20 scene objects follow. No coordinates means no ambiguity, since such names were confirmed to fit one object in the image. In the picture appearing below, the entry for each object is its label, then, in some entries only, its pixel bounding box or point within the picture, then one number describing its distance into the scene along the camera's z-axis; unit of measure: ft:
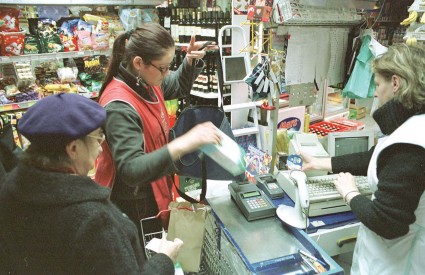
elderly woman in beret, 2.90
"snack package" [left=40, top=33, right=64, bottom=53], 10.73
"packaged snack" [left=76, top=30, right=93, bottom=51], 11.22
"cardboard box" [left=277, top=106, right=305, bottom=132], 11.73
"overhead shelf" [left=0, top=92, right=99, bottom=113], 10.24
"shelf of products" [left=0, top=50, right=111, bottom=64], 9.83
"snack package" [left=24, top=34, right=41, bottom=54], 10.46
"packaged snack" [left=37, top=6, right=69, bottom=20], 11.37
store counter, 4.19
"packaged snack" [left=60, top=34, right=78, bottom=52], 11.12
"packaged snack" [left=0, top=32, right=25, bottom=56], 9.67
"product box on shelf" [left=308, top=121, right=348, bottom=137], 12.27
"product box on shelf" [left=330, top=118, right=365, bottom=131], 12.18
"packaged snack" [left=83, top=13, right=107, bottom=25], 11.77
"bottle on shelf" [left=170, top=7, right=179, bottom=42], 13.48
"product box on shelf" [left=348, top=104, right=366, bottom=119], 15.14
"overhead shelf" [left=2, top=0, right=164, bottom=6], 10.21
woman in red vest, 4.06
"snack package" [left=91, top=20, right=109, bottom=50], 11.45
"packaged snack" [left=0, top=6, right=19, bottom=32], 9.76
